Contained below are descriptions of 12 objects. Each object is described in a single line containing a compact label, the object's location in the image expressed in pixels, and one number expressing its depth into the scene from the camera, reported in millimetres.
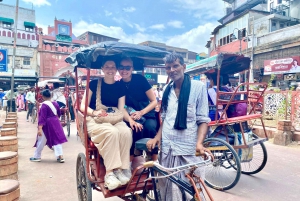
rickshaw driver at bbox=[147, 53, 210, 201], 2283
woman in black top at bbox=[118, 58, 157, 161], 3115
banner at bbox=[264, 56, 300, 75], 13930
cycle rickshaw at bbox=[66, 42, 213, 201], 2549
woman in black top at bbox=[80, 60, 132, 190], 2496
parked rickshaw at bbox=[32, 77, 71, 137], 8363
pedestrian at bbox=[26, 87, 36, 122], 12992
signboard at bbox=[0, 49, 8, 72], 8625
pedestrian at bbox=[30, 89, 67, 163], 5332
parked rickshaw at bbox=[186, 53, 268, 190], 3921
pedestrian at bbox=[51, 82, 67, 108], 9398
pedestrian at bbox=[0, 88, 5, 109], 20438
